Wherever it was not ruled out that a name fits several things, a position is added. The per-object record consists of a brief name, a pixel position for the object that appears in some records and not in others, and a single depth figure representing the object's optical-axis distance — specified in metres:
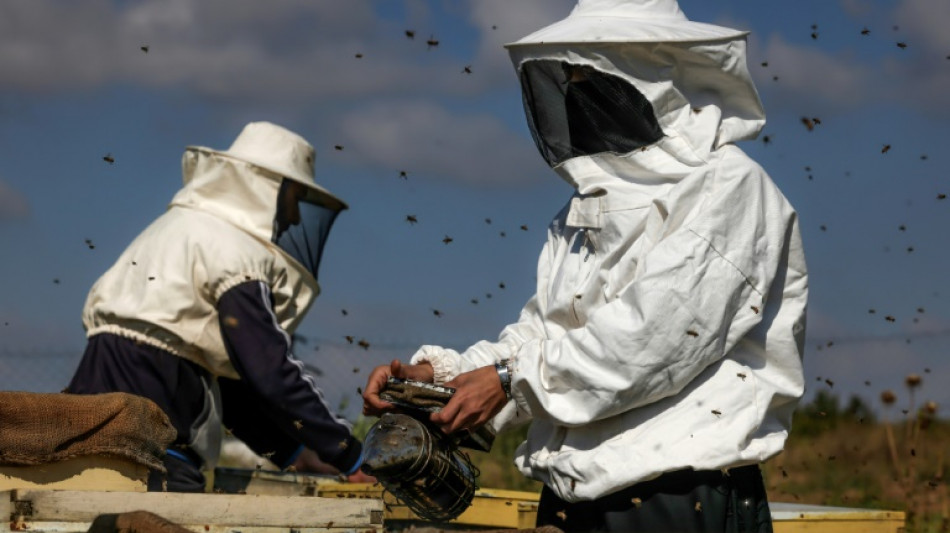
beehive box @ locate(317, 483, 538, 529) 9.60
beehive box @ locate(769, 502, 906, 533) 8.89
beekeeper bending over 10.80
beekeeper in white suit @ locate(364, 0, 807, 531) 5.52
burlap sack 6.61
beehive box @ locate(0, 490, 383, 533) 5.53
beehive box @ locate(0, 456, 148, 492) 6.66
